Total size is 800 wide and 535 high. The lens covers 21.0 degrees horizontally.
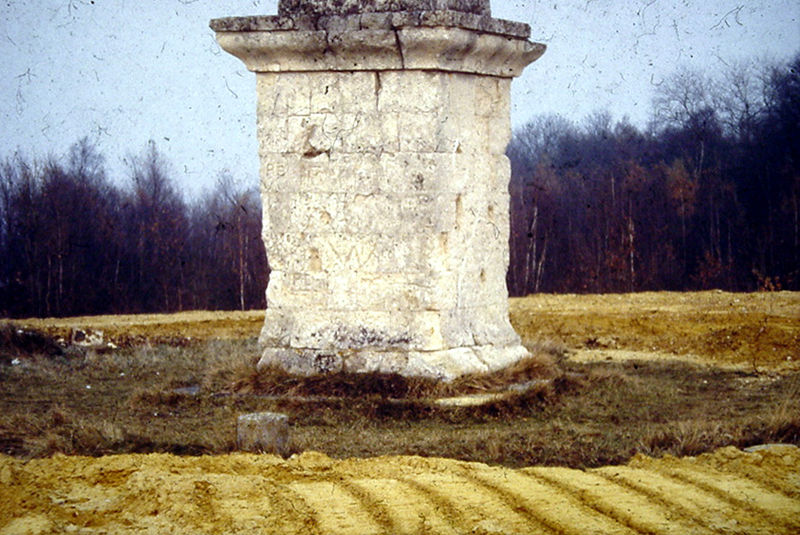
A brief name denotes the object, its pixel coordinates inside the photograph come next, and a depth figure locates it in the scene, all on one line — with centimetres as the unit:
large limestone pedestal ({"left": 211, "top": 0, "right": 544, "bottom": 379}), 1766
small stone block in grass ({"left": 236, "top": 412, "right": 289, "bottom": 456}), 1398
